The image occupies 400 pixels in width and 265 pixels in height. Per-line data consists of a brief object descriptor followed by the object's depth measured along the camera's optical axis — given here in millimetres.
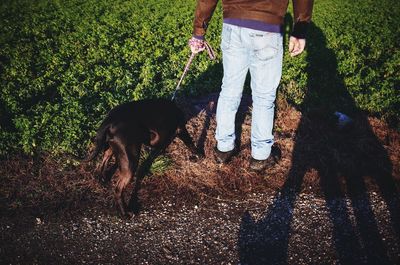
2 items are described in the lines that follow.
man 3156
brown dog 3223
